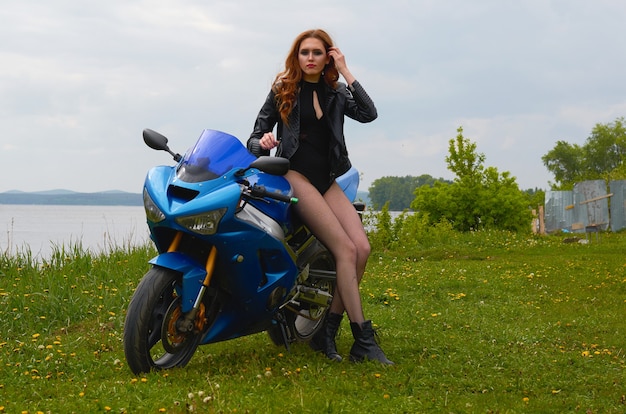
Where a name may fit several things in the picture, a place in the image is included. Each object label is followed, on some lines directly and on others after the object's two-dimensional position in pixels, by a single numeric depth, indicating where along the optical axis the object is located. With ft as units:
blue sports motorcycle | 14.58
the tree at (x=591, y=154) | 259.19
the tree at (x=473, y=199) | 72.69
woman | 17.20
